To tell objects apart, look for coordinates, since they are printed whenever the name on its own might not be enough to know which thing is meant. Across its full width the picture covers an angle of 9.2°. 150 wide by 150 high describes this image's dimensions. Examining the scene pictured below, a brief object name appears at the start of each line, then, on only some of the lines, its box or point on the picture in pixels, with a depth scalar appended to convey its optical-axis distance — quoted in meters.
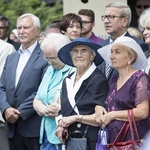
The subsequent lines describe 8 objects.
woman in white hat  9.55
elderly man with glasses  11.16
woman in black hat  10.14
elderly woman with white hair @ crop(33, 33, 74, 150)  11.02
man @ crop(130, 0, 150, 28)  14.05
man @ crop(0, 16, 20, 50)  16.19
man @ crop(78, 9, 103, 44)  13.36
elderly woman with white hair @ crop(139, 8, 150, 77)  10.42
